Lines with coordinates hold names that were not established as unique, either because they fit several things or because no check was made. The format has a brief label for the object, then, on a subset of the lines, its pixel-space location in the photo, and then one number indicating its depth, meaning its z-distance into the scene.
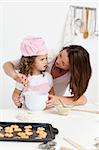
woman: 2.27
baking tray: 1.50
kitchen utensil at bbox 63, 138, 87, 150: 1.46
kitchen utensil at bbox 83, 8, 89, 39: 3.53
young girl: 2.27
